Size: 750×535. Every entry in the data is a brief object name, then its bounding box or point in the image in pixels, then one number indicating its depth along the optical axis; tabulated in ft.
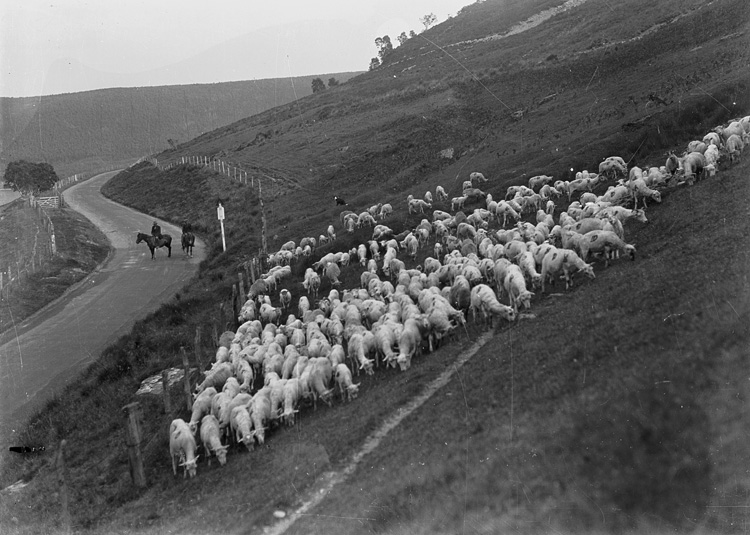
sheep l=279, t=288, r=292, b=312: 85.97
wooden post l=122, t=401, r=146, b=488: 47.06
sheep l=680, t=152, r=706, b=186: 75.66
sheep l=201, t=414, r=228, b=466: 47.32
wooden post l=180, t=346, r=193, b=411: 57.93
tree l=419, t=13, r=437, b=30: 607.37
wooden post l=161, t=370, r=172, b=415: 58.59
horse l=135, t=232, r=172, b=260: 144.77
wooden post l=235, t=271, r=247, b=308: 90.57
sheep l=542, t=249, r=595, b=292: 58.34
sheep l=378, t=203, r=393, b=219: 121.60
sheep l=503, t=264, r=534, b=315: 56.44
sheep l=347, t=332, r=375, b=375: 54.13
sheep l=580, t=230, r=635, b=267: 60.59
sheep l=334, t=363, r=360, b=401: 50.78
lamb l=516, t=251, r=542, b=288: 60.23
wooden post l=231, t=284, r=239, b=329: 86.12
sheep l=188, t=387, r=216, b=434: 51.98
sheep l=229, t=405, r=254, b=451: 47.60
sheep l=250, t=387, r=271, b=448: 47.98
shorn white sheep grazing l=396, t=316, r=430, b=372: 52.65
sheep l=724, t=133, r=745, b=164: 77.82
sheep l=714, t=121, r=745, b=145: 81.69
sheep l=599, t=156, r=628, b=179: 97.91
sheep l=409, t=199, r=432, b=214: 116.26
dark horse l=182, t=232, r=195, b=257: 144.97
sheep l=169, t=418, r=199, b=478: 47.32
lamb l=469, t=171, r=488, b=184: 126.21
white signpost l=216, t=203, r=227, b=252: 137.80
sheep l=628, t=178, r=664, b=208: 73.92
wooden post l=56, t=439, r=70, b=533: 42.04
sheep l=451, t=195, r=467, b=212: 112.16
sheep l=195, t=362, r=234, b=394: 59.72
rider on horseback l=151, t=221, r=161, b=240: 148.40
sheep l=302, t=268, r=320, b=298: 89.51
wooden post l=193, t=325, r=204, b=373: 66.08
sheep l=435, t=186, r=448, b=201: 124.73
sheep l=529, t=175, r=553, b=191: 104.88
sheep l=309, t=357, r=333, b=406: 51.39
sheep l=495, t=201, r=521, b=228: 92.91
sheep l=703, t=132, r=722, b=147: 82.53
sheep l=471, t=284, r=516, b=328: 54.71
